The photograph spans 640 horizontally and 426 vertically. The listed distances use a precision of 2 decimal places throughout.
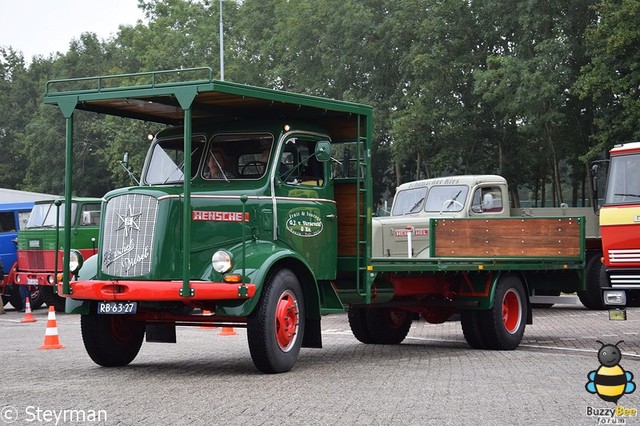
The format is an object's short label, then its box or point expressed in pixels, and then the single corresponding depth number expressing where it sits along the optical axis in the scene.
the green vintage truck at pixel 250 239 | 11.69
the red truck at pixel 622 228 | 15.39
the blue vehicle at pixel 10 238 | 29.06
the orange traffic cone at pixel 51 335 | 16.16
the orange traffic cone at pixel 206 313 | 11.83
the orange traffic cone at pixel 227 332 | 18.74
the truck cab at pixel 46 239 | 26.31
